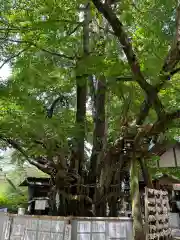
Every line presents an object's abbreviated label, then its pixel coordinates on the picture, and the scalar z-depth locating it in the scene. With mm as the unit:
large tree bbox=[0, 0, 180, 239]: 4727
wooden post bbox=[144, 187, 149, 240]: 5106
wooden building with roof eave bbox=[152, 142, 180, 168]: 10359
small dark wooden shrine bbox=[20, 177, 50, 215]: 9168
